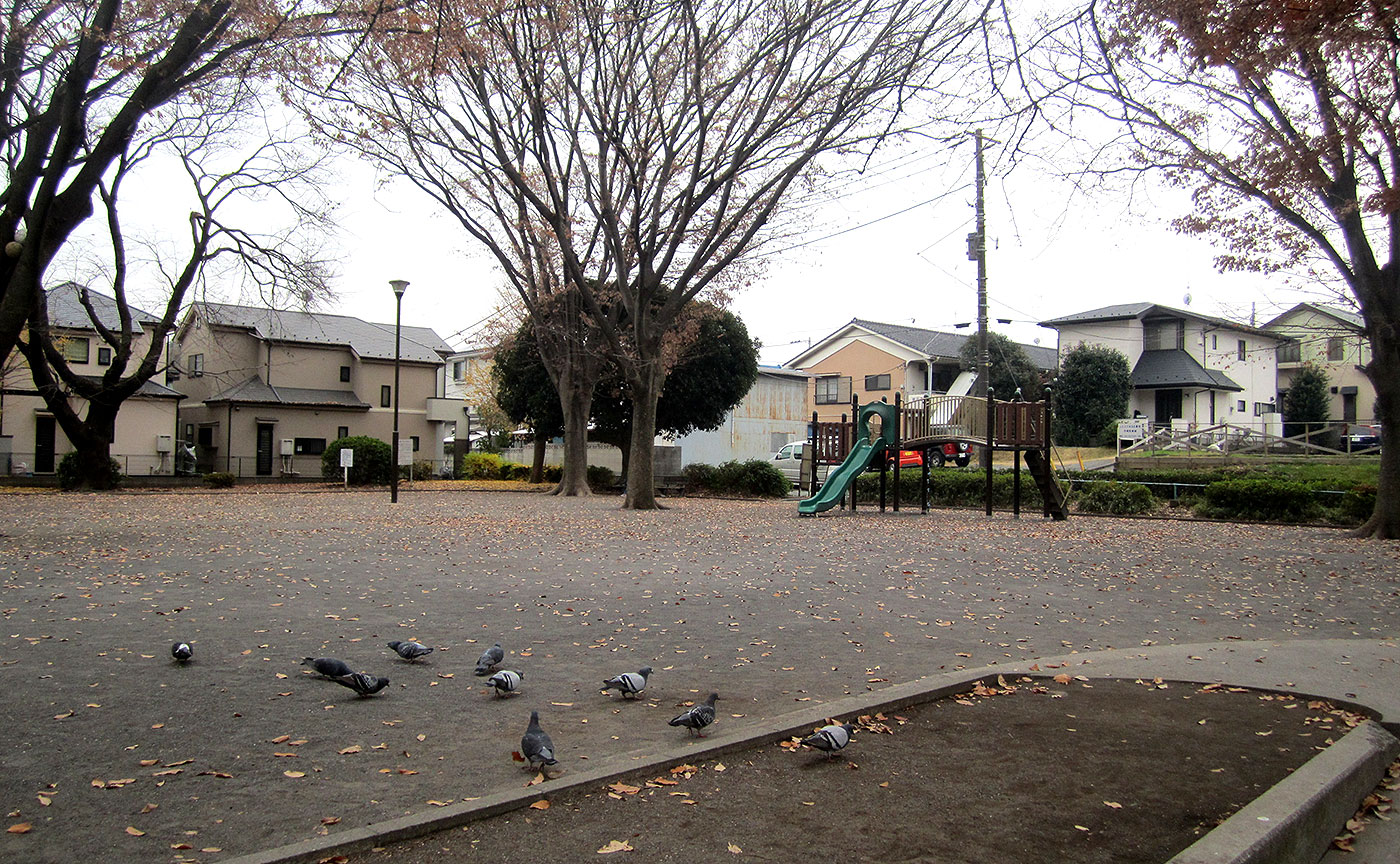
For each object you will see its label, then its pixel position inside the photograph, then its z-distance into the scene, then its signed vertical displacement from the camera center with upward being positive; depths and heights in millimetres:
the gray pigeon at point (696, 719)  4387 -1234
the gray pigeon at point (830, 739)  4090 -1239
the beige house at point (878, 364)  43219 +4400
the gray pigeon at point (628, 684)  5094 -1250
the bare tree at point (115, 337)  24062 +3070
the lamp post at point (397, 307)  24156 +3825
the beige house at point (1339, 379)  41656 +3878
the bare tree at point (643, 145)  15383 +6073
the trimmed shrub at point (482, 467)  38906 -602
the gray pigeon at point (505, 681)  5180 -1268
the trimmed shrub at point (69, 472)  27394 -695
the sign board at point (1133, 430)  29017 +901
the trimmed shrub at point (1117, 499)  20625 -892
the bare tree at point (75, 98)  9336 +3887
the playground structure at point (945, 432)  19500 +532
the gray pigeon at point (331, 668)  5164 -1196
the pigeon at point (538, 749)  3945 -1246
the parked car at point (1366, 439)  31116 +748
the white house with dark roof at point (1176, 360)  36750 +4031
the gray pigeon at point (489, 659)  5719 -1262
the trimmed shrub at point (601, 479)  32844 -886
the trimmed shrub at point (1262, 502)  18312 -832
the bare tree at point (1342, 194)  13125 +4047
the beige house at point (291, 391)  38812 +2617
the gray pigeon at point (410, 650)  5922 -1252
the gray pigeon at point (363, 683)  5051 -1253
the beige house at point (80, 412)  33688 +1170
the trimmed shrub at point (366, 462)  32188 -369
